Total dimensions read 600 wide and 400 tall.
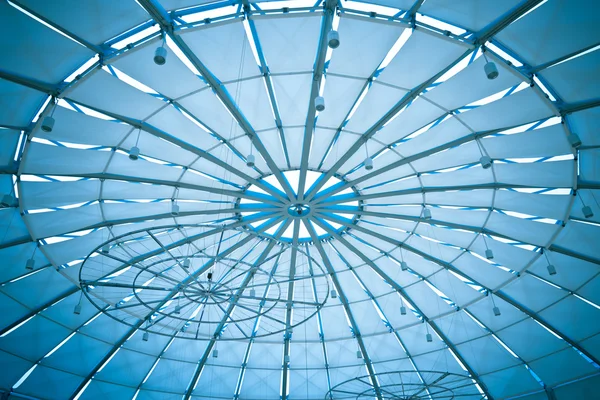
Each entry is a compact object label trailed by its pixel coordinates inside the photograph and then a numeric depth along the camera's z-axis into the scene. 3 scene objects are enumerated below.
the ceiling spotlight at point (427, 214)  22.25
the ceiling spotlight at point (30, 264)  22.34
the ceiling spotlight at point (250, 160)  18.39
